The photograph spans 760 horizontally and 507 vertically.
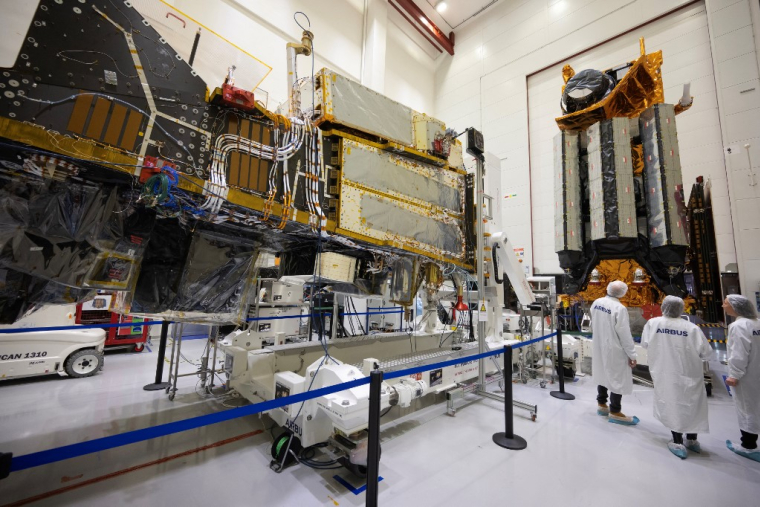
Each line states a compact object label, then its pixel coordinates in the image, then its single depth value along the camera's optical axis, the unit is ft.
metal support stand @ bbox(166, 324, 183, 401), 13.12
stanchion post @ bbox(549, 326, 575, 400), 14.84
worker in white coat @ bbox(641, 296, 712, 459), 10.39
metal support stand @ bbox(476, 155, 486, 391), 13.37
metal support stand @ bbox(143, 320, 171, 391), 14.40
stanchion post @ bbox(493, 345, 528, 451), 9.87
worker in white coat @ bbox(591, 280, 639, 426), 12.77
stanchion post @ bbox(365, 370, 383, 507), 6.10
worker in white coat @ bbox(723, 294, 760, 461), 10.14
